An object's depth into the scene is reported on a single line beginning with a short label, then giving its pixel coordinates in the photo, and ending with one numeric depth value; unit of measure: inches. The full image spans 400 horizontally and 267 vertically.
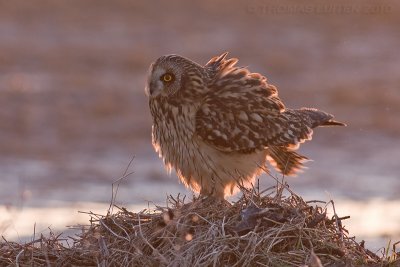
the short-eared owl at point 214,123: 598.2
